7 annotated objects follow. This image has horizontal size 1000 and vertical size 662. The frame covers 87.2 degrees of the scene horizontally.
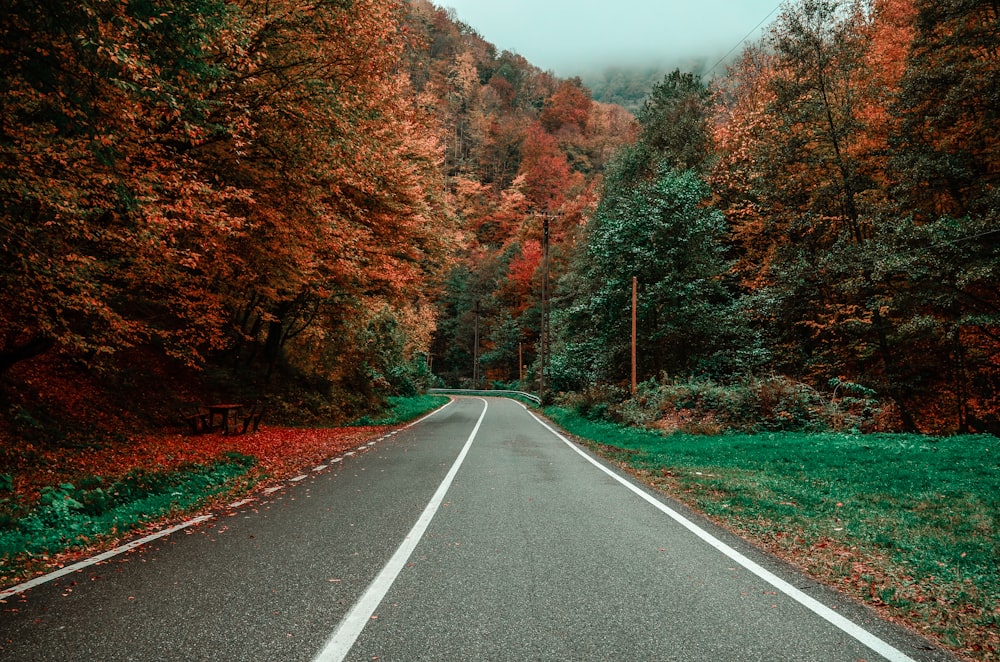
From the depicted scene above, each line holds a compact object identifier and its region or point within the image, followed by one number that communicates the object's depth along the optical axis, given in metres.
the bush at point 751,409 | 14.27
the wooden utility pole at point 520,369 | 58.29
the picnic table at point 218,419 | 12.44
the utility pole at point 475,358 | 69.06
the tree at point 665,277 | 24.06
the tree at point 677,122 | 33.41
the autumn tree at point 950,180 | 14.11
